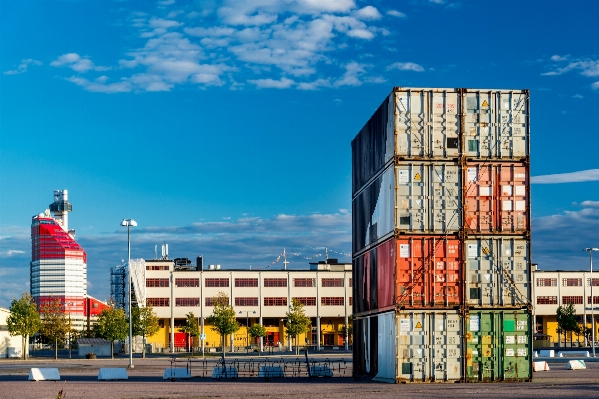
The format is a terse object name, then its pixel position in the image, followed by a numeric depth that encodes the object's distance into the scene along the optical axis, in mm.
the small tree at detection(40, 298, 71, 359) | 104562
